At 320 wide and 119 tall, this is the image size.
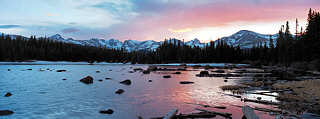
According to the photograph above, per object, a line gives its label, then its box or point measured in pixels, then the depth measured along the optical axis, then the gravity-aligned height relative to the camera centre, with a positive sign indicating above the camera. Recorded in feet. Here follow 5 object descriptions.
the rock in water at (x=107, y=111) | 41.68 -9.95
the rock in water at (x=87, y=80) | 96.83 -9.59
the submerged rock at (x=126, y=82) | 94.89 -10.22
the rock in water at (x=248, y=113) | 32.48 -8.41
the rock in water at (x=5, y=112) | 38.92 -9.59
